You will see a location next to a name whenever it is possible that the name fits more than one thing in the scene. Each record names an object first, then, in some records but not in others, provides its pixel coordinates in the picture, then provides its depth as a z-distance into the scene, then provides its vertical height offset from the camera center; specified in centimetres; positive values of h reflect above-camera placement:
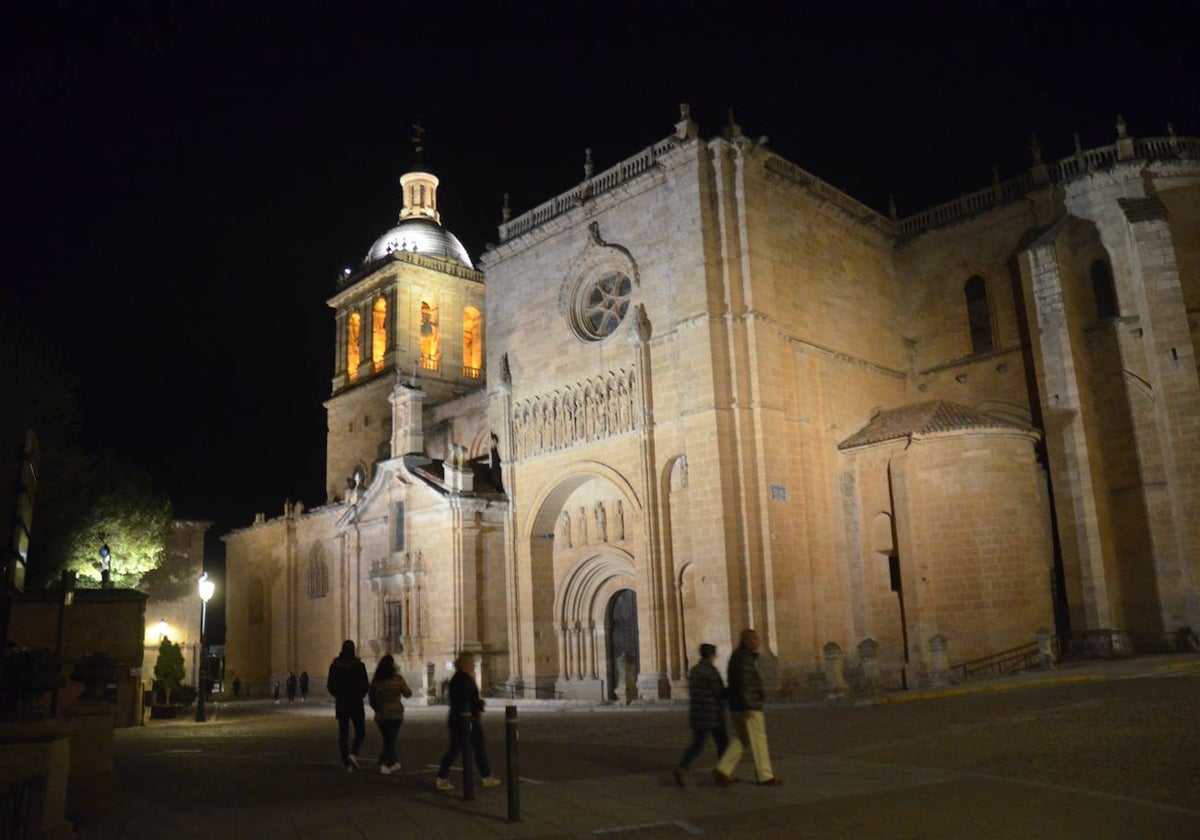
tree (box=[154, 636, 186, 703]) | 3134 -77
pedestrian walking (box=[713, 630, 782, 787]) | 921 -93
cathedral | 2352 +468
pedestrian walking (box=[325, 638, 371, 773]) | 1189 -68
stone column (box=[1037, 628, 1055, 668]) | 2188 -107
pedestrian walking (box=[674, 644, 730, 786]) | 942 -87
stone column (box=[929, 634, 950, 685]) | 2038 -112
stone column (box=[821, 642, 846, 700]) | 2028 -121
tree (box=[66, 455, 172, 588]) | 3084 +407
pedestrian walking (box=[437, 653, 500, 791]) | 964 -90
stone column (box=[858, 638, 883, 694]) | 2075 -102
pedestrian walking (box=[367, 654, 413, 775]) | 1132 -81
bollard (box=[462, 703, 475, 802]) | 897 -125
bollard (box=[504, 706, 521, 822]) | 786 -110
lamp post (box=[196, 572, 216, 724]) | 2760 +155
